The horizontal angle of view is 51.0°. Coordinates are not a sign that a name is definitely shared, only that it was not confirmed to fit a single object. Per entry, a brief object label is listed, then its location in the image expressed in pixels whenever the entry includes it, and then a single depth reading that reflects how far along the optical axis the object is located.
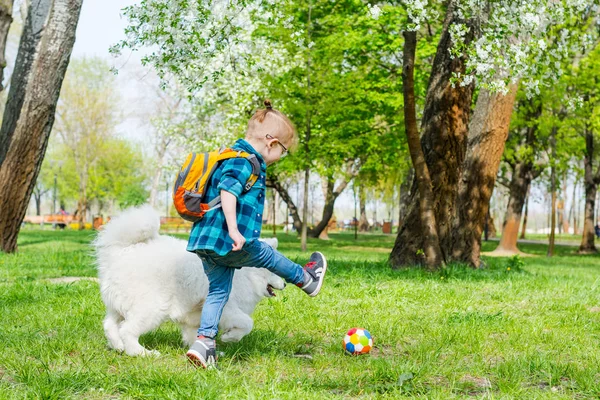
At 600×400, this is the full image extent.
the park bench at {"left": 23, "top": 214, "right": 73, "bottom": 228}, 43.47
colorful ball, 4.68
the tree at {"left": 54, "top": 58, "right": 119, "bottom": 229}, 41.51
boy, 4.08
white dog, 4.36
